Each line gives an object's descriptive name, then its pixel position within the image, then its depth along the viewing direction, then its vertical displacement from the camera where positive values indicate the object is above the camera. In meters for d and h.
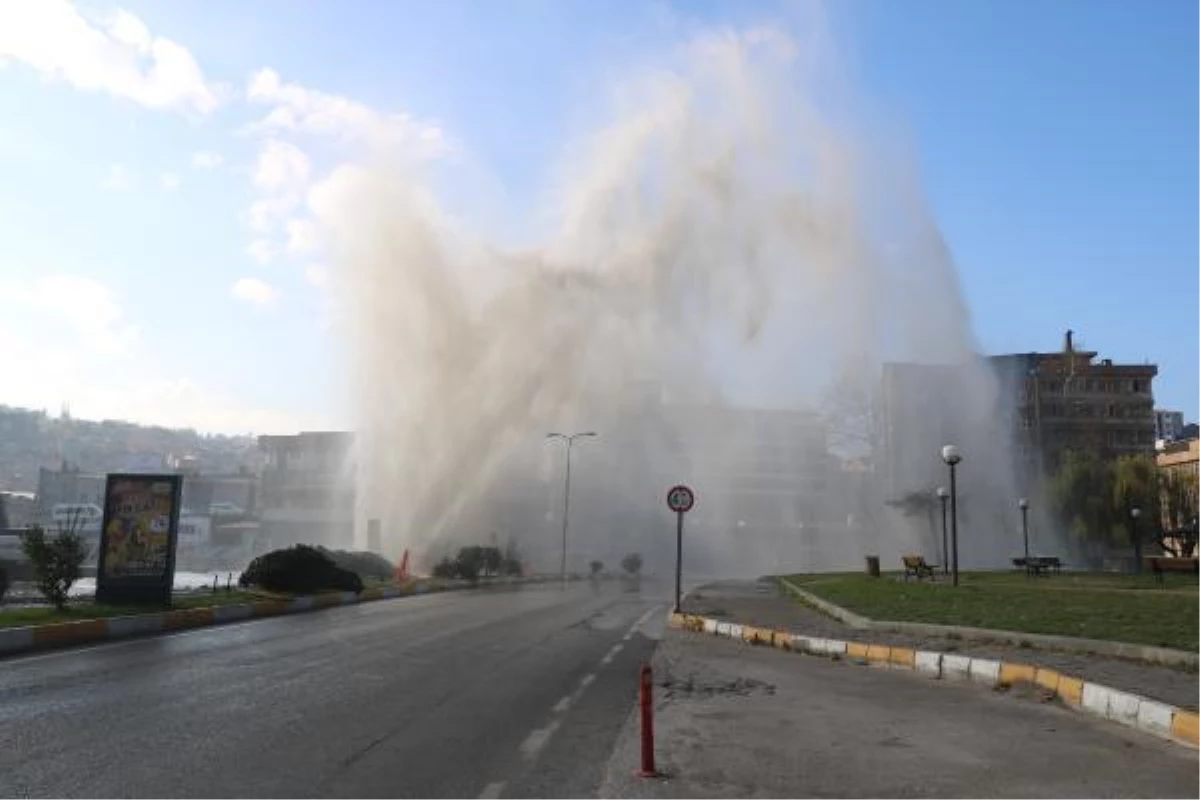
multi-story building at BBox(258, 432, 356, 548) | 118.19 +5.33
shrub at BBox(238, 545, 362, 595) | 26.97 -1.35
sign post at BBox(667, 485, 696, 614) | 22.38 +0.89
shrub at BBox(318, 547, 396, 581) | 44.59 -1.74
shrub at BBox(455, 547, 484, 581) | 47.47 -1.64
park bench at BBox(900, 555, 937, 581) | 33.47 -0.80
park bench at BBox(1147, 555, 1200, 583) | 28.92 -0.39
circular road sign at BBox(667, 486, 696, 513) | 22.39 +0.89
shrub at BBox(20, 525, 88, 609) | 18.20 -0.83
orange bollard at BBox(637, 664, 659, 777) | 6.60 -1.36
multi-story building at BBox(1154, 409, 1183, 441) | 159.62 +22.35
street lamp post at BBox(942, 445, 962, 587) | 27.00 +2.52
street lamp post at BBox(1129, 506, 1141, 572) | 45.56 +0.35
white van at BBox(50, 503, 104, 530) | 85.56 +0.52
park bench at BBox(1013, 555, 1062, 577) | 36.00 -0.62
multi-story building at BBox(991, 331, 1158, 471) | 106.56 +15.77
